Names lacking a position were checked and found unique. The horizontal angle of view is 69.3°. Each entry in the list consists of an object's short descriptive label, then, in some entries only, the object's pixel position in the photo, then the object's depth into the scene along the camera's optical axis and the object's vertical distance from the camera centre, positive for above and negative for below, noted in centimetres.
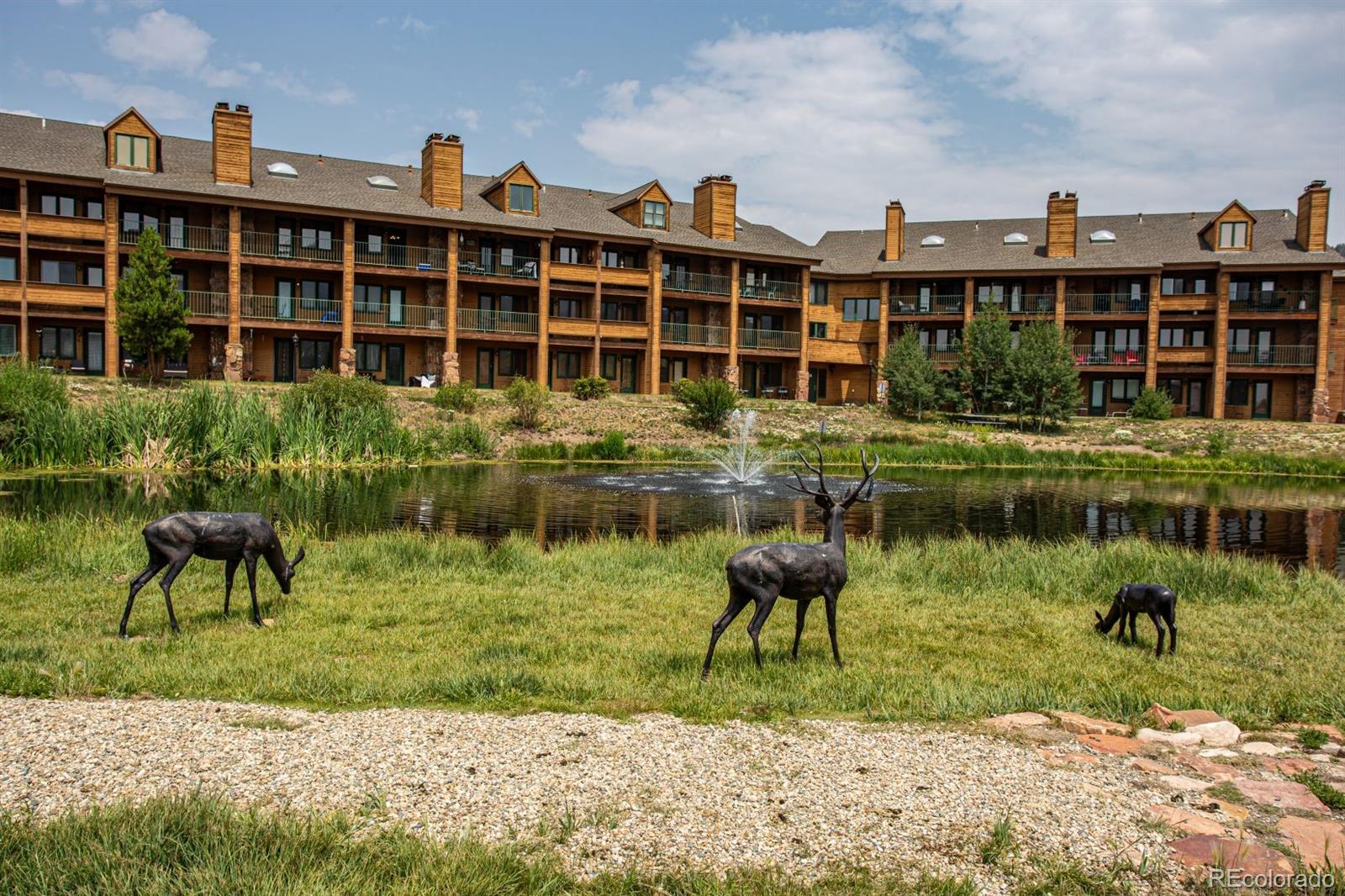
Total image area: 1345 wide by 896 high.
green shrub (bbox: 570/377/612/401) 4606 +53
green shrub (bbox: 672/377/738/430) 4338 +12
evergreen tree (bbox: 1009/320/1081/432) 4684 +163
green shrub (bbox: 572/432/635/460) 3753 -191
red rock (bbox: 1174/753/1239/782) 604 -221
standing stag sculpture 778 -140
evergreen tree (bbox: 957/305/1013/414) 4950 +260
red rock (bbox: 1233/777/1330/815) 559 -220
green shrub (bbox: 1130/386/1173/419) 4959 +52
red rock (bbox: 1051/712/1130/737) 690 -223
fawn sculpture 955 -187
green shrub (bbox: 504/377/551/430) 4044 -7
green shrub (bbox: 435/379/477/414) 4084 -10
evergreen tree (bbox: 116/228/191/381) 3694 +312
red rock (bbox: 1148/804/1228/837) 518 -219
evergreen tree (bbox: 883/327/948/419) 4906 +152
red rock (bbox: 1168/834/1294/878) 475 -218
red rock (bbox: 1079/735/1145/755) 648 -222
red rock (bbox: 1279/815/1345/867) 486 -219
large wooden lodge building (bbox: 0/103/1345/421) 4231 +639
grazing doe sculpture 934 -150
